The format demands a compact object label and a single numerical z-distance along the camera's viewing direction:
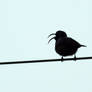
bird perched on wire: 17.17
